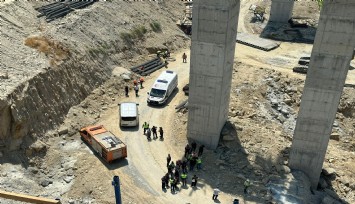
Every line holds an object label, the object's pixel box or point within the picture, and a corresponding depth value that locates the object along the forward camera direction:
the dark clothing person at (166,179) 30.70
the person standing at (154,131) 36.30
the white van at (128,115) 37.47
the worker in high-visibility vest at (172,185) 30.40
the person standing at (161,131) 36.56
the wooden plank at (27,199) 21.12
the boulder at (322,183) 34.41
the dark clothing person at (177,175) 31.07
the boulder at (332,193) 33.11
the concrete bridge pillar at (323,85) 28.09
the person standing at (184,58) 51.56
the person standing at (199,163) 32.88
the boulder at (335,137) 41.41
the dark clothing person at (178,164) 32.44
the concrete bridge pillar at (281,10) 63.16
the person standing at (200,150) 34.60
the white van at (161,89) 41.78
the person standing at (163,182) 30.42
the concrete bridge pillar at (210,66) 31.03
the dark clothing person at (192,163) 32.97
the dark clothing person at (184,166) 32.25
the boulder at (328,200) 31.61
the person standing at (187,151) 34.25
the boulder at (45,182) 30.56
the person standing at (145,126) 37.06
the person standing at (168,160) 32.62
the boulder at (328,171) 35.16
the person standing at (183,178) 31.00
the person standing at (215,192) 29.86
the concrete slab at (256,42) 55.78
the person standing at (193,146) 35.16
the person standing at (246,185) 31.09
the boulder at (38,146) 32.84
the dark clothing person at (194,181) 30.98
